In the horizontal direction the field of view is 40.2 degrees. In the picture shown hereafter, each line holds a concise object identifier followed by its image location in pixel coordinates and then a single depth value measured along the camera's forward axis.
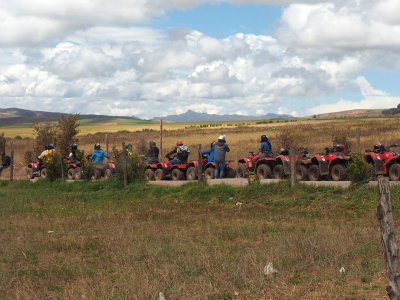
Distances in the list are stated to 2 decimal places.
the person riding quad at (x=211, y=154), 21.03
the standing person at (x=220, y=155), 19.58
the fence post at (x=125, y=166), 19.51
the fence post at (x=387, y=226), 6.07
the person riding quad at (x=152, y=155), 22.83
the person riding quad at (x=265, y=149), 19.36
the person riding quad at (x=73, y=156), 24.14
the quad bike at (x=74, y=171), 24.03
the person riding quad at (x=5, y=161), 28.03
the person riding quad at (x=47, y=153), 23.52
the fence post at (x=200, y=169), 18.11
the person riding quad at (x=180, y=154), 21.62
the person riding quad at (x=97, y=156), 23.05
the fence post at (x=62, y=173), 22.91
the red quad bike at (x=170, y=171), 21.61
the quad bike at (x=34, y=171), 26.78
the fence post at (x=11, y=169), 25.84
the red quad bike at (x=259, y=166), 19.06
